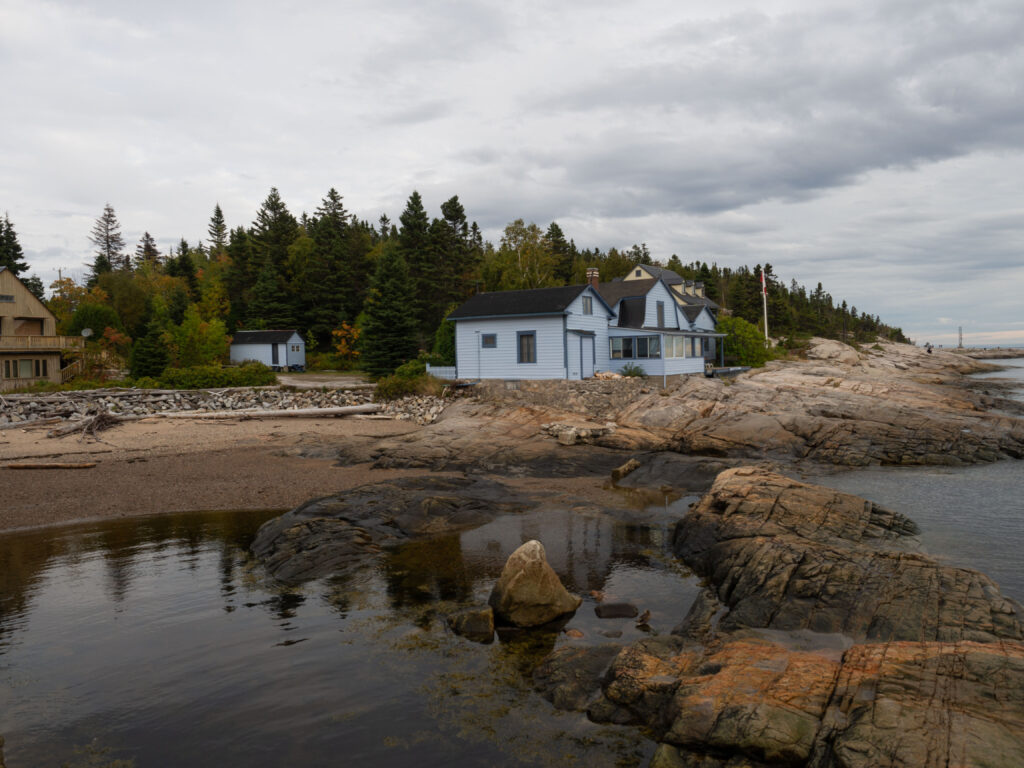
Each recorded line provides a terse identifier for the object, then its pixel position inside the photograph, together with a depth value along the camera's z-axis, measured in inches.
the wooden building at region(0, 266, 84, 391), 1489.9
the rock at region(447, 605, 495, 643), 367.0
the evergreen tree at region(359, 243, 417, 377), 1696.6
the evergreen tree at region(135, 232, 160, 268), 4136.6
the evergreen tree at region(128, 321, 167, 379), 1525.6
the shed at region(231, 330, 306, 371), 2070.6
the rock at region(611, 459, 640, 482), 831.1
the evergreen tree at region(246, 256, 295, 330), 2292.1
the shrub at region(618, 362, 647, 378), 1408.1
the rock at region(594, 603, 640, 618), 392.2
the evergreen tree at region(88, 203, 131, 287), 3932.1
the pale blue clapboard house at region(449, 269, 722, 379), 1338.6
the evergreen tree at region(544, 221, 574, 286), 3161.9
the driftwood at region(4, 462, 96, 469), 834.8
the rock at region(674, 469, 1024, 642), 329.4
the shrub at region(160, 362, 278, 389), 1409.9
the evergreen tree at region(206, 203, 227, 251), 4210.1
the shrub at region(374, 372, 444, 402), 1360.7
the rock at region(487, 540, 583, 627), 382.9
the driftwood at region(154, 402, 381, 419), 1207.6
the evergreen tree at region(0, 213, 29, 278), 2300.4
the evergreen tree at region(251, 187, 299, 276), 2564.0
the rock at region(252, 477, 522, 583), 500.7
